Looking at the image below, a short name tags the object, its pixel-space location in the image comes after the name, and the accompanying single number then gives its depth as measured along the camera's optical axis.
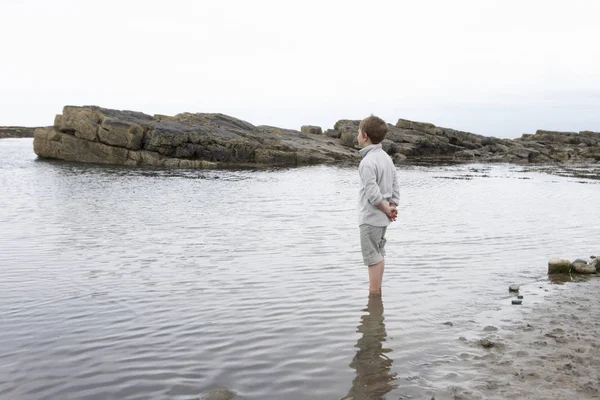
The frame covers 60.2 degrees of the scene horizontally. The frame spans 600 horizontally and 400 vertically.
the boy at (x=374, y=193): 7.14
